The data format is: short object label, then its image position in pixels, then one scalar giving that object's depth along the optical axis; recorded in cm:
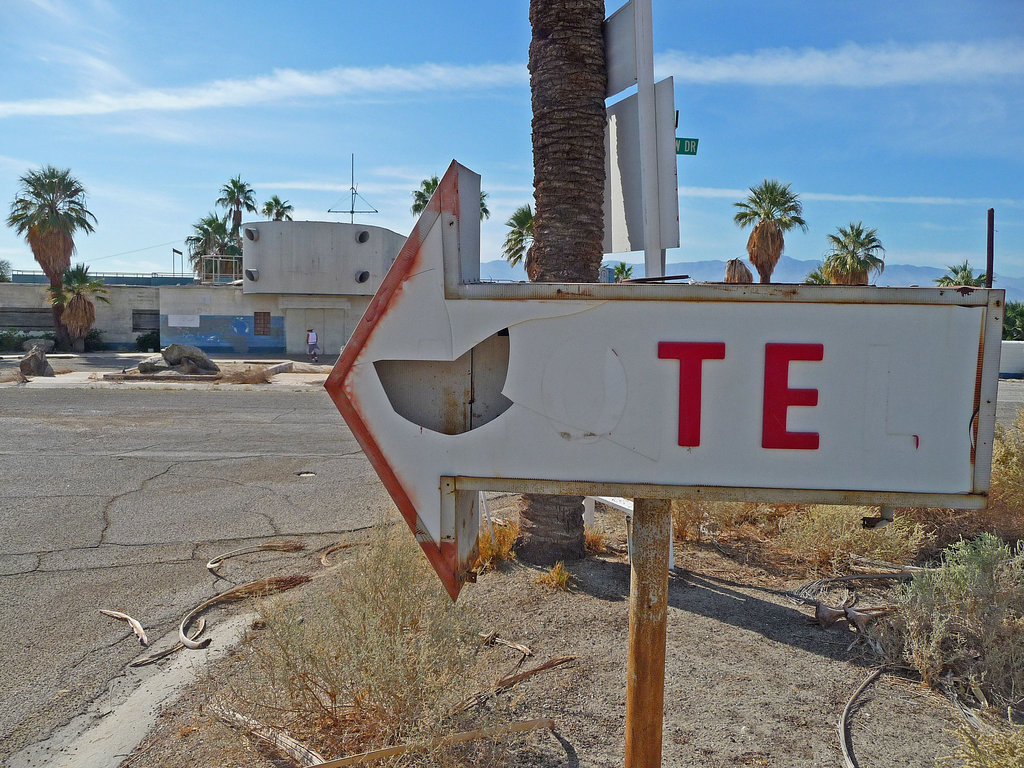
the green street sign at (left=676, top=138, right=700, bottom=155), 488
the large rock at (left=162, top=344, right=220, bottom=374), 2500
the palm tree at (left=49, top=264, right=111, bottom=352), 3519
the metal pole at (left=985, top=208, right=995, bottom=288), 1484
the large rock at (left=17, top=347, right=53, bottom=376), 2356
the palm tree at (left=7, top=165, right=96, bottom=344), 3562
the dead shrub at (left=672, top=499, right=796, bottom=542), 639
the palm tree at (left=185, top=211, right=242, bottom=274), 5278
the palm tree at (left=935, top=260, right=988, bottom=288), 3020
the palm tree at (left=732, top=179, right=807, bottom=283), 2978
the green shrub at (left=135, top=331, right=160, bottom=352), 3816
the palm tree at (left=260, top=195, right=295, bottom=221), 5056
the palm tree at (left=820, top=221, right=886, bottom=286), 3048
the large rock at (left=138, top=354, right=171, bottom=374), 2456
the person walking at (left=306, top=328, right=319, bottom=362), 3234
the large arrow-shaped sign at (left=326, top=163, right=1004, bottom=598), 186
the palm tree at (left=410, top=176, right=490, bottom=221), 3681
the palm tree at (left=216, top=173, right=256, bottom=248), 5403
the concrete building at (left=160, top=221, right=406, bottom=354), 3288
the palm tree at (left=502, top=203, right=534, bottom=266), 2808
